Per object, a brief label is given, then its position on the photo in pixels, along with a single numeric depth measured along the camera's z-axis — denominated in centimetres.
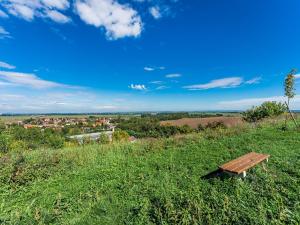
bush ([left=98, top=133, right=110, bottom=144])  745
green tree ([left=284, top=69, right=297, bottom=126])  959
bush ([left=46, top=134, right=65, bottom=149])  1385
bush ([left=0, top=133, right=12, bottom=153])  575
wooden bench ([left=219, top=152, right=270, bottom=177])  339
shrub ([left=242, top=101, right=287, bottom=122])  1900
